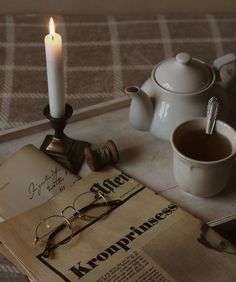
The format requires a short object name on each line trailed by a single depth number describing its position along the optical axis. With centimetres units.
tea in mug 101
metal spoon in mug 100
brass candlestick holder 106
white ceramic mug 97
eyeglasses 95
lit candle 98
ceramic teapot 106
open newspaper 91
